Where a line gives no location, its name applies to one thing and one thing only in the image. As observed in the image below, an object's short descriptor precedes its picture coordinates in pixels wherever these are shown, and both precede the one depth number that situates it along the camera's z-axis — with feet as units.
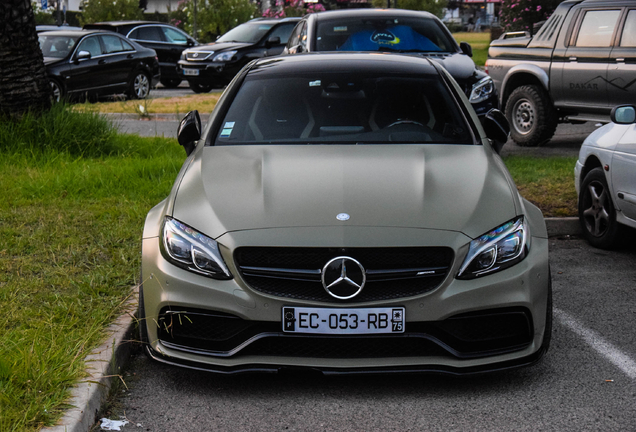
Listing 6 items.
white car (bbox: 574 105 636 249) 19.70
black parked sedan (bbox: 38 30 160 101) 56.90
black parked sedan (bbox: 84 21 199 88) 76.07
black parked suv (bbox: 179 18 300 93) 64.03
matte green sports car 11.94
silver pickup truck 34.09
